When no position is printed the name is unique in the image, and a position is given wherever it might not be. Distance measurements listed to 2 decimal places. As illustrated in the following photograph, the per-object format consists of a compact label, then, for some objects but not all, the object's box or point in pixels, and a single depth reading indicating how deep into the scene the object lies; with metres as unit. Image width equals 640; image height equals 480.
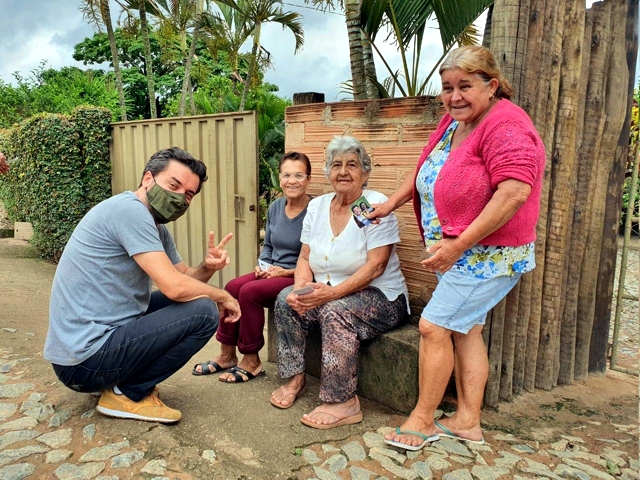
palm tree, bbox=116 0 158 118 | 10.93
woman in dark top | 3.47
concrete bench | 3.07
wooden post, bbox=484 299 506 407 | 3.07
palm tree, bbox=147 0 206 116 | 11.29
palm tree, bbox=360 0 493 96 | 4.48
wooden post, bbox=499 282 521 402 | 3.14
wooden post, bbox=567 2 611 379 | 3.33
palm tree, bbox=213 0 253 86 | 10.78
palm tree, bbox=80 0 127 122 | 10.49
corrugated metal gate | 5.49
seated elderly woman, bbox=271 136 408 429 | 3.00
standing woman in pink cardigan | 2.37
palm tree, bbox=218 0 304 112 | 9.77
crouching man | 2.63
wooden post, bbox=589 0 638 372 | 3.43
